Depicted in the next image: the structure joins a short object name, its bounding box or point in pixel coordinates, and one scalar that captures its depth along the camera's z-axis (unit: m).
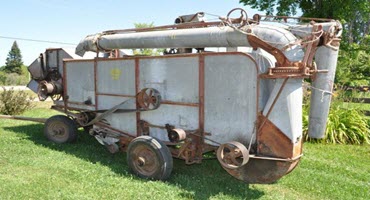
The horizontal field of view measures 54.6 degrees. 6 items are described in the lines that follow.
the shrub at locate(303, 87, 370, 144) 9.48
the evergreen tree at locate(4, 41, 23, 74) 72.44
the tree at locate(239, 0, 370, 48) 13.86
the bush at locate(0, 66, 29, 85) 44.72
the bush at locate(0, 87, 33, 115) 12.82
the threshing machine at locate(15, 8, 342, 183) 5.08
